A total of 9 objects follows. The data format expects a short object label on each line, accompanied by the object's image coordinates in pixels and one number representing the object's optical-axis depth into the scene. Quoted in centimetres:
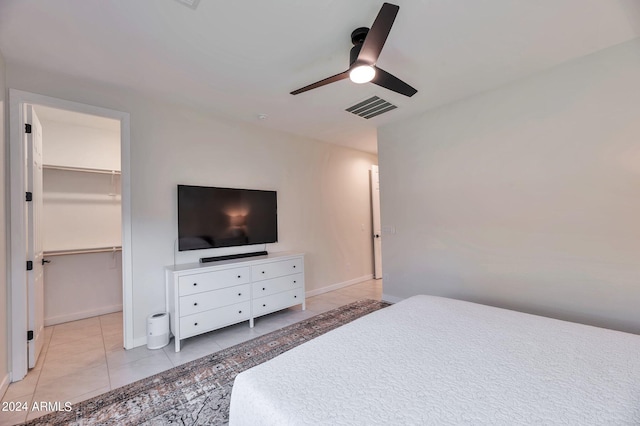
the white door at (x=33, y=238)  235
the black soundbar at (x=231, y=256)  317
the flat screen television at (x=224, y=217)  311
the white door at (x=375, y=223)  550
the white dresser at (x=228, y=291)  271
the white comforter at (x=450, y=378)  93
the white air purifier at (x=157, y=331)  271
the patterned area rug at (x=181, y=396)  173
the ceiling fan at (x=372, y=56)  160
